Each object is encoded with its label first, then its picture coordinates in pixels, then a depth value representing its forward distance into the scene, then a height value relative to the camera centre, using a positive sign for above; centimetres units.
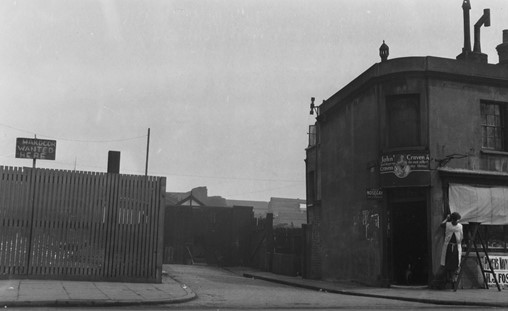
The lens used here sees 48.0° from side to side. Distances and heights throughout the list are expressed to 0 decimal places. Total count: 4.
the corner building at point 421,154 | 1769 +264
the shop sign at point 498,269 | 1780 -92
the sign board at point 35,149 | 1820 +255
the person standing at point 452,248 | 1677 -28
